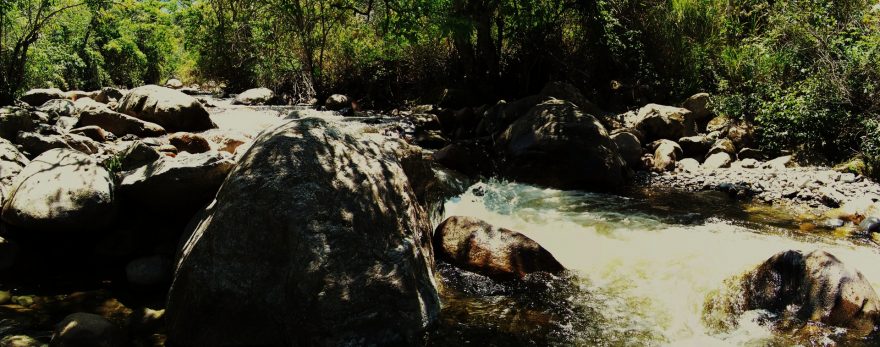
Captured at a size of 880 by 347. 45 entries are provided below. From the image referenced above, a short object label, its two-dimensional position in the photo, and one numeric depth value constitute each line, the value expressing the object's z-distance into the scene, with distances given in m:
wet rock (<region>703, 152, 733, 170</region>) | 9.59
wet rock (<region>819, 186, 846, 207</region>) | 7.46
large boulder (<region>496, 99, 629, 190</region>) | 8.52
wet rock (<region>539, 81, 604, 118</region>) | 11.30
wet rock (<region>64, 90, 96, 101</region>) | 12.35
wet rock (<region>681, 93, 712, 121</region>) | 11.13
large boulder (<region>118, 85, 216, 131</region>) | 9.91
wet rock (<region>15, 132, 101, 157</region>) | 6.89
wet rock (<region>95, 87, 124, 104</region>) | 12.20
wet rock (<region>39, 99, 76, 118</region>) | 9.81
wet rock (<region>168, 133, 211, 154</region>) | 8.34
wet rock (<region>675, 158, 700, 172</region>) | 9.63
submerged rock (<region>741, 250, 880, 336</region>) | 4.18
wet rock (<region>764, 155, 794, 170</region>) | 9.16
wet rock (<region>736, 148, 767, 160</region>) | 9.76
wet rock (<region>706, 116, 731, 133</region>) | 10.57
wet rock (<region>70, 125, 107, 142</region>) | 8.46
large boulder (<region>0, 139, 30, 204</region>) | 5.79
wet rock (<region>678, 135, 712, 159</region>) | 10.22
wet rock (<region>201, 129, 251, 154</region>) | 8.34
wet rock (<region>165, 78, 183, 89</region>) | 22.39
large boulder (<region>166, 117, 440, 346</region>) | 3.83
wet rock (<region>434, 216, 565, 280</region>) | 5.23
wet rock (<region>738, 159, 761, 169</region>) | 9.45
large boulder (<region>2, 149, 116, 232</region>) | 5.14
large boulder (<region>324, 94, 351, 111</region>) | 13.77
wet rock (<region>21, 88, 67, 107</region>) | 11.73
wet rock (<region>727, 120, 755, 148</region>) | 10.12
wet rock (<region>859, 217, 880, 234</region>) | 6.50
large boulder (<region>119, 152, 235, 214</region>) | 5.43
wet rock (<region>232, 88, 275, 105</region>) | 15.04
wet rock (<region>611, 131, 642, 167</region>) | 9.83
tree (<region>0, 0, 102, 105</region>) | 9.53
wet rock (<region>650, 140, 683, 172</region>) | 9.72
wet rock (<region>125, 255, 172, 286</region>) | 5.07
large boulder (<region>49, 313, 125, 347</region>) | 3.78
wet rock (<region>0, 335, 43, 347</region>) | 3.87
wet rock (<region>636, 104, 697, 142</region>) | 10.59
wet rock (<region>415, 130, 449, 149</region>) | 10.44
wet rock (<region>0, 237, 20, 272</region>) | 5.24
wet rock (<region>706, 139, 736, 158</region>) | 9.87
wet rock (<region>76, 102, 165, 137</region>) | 9.10
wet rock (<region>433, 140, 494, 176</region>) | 9.01
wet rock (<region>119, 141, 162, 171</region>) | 6.39
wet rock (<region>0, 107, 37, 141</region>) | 7.32
